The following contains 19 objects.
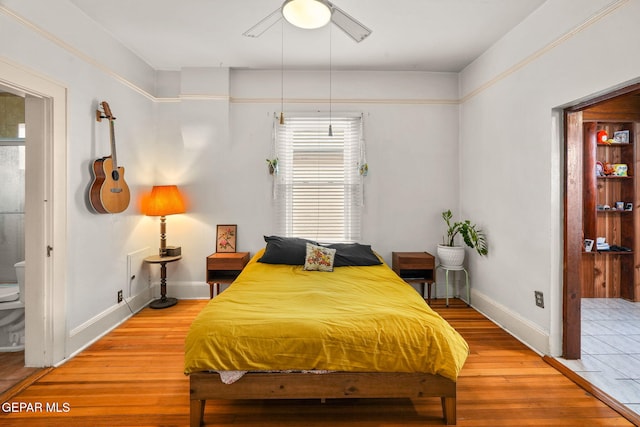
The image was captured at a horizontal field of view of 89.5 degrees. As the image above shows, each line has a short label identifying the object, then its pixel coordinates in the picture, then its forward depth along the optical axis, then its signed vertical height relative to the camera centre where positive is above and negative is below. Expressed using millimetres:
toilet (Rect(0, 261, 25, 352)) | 2734 -907
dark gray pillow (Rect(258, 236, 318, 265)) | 3467 -424
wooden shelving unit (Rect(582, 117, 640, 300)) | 3953 -92
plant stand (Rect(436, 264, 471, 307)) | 3777 -732
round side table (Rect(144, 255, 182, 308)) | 3656 -794
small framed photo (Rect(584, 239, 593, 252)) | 3960 -399
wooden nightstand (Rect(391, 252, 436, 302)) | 3727 -626
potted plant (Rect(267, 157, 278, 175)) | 3980 +591
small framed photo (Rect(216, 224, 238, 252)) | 4023 -310
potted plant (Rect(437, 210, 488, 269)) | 3627 -363
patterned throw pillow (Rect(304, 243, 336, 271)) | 3275 -472
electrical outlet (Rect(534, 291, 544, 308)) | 2717 -732
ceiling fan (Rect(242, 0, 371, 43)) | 2014 +1290
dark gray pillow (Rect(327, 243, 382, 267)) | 3445 -466
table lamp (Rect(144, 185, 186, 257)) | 3655 +94
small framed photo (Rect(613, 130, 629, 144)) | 4008 +937
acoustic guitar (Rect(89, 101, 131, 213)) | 2898 +291
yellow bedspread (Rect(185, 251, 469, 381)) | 1793 -724
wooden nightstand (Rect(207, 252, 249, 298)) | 3643 -609
